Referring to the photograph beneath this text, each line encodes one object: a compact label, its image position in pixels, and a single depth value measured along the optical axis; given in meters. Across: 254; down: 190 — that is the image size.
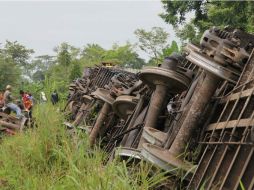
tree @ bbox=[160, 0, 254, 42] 19.62
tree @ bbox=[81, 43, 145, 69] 56.84
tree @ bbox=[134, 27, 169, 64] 52.28
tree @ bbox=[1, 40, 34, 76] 64.79
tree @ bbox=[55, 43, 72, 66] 44.22
